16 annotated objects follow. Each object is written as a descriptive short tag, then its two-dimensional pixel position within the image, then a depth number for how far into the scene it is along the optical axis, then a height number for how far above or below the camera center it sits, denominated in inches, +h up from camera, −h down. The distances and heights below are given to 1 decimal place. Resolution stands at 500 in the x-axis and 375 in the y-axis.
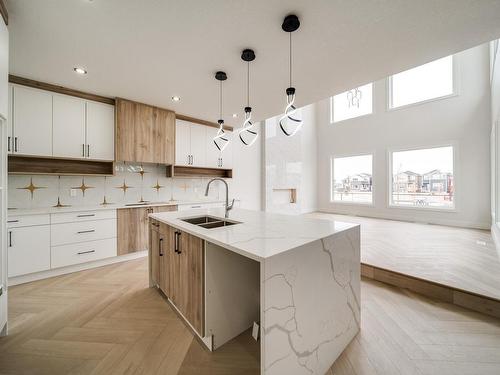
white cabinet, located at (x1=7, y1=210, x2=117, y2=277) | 95.5 -27.1
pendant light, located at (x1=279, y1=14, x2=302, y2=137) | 66.5 +53.1
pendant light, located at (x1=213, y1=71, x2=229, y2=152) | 100.7 +54.8
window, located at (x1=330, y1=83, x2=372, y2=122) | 256.7 +108.2
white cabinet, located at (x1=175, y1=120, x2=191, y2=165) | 160.4 +35.0
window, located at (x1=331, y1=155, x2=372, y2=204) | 255.1 +10.4
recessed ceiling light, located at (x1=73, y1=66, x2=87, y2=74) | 97.7 +56.0
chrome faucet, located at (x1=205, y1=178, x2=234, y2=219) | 81.7 -10.1
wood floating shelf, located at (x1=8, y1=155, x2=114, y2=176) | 111.2 +12.3
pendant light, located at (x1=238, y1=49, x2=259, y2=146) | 83.1 +53.4
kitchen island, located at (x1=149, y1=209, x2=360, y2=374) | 42.1 -25.8
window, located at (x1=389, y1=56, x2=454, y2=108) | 198.5 +106.7
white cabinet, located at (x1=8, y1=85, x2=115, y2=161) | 104.3 +34.1
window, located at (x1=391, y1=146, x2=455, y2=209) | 199.8 +8.8
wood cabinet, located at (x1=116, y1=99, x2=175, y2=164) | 131.4 +36.6
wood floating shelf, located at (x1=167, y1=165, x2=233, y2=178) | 161.6 +13.5
